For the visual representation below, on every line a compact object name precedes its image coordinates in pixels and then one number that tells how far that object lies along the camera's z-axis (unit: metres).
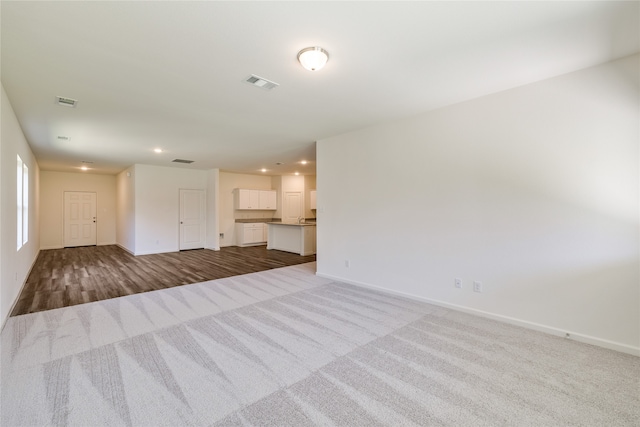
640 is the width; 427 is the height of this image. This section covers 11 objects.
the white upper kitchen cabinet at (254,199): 9.38
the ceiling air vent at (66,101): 3.09
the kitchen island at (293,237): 7.56
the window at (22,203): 4.19
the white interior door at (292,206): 10.22
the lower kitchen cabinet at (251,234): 9.30
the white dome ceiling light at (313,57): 2.16
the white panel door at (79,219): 8.89
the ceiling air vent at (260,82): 2.67
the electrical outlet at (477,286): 3.21
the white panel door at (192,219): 8.48
